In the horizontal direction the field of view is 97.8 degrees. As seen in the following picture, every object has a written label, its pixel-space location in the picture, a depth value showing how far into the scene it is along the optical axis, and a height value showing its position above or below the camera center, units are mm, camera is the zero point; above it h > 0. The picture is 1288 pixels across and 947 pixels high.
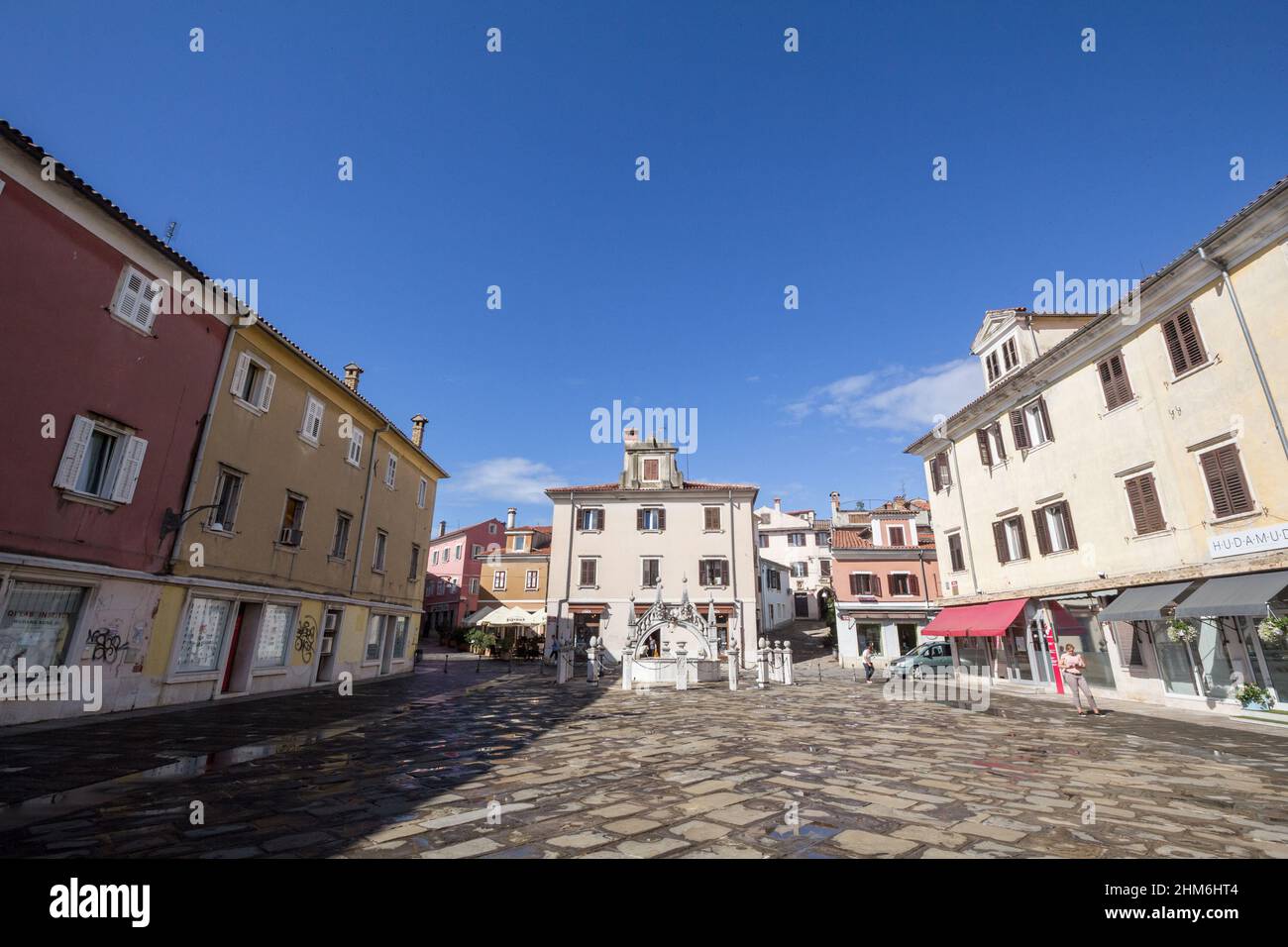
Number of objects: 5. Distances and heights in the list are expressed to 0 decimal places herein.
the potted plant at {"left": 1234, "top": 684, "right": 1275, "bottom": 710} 11938 -1138
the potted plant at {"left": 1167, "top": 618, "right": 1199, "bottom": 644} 13438 +232
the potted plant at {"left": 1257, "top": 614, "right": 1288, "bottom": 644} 11391 +264
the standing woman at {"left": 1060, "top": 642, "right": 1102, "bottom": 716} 13203 -620
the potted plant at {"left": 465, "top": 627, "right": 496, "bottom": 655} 33562 -373
